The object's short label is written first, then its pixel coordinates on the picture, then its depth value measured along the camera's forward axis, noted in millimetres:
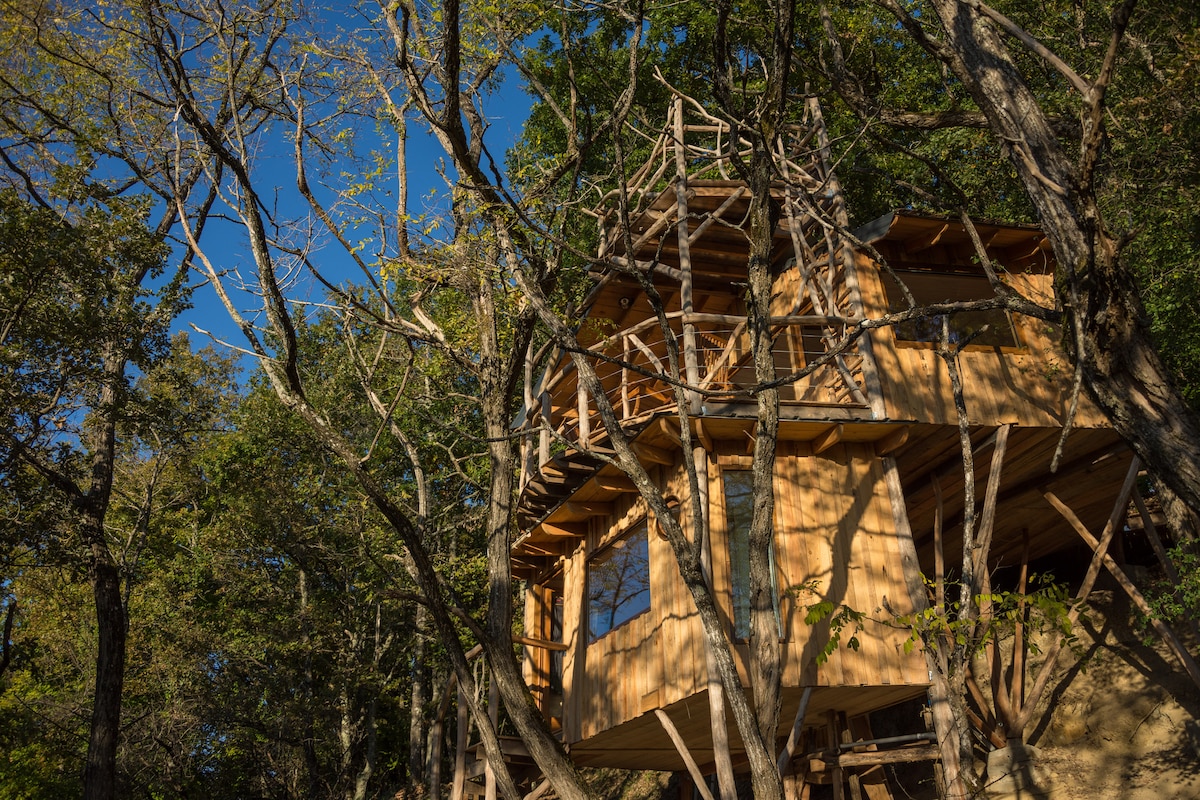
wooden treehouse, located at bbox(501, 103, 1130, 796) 10297
